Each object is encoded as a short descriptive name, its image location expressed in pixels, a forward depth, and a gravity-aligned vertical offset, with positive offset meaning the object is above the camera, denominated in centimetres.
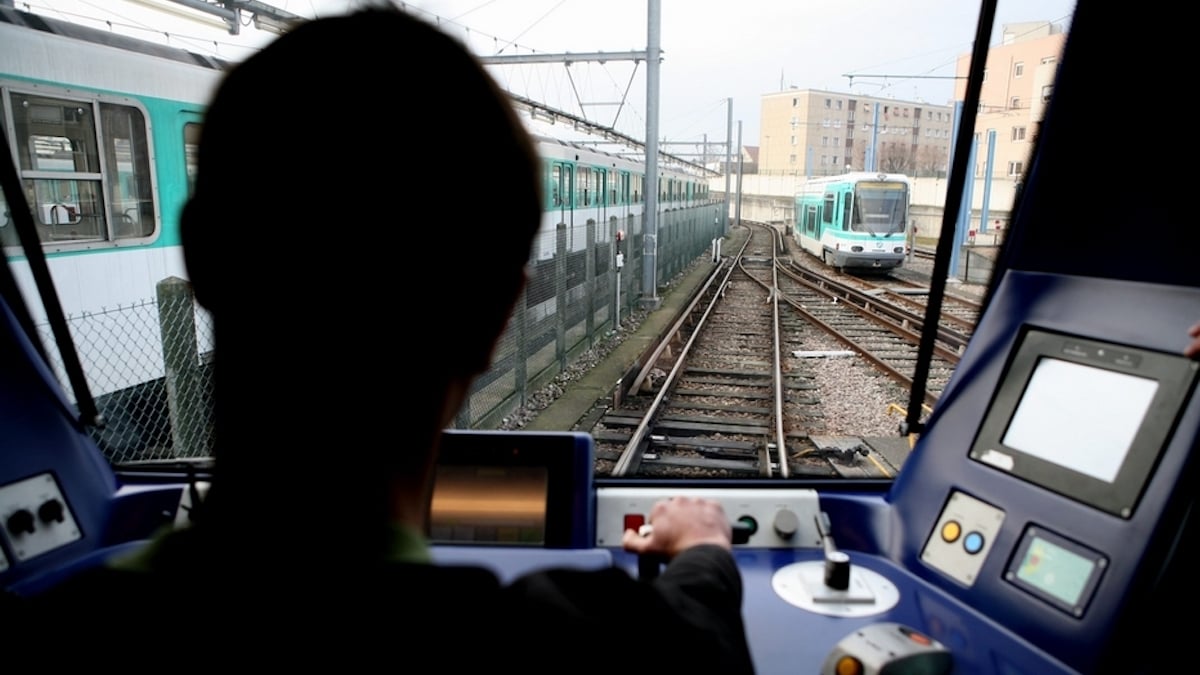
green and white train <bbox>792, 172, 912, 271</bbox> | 1683 -63
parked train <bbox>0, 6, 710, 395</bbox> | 452 +21
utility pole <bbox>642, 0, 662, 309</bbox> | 1070 +48
